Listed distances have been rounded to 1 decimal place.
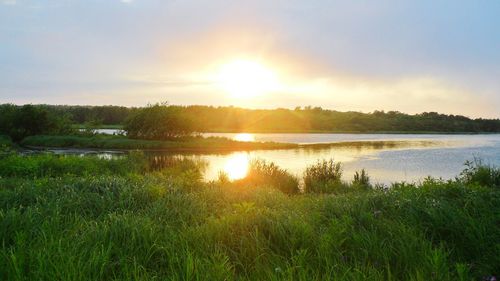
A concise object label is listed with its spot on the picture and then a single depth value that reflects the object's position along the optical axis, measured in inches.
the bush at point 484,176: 617.7
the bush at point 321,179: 705.6
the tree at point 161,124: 2383.1
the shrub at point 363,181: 708.0
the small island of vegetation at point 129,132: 2122.3
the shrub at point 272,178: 740.0
